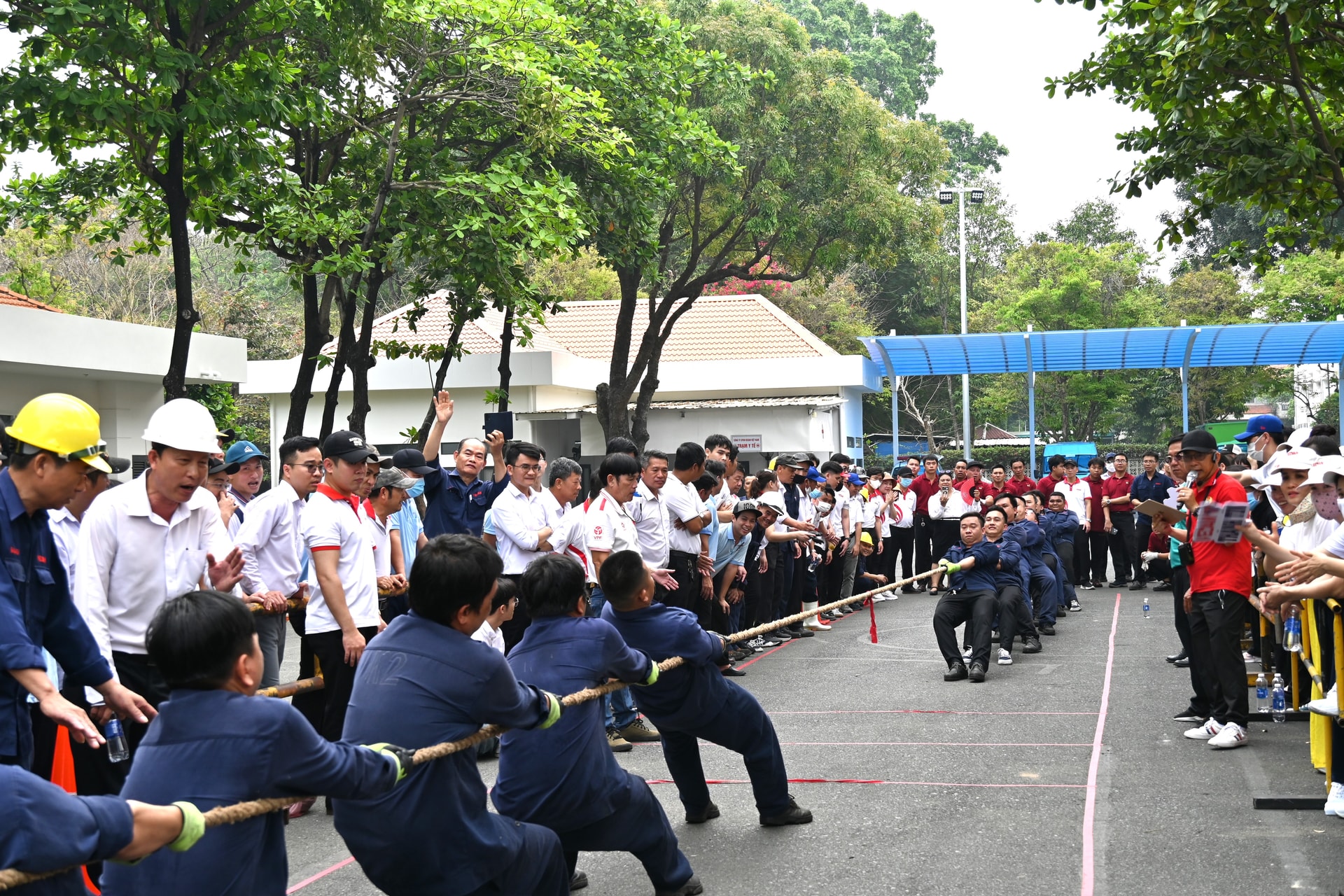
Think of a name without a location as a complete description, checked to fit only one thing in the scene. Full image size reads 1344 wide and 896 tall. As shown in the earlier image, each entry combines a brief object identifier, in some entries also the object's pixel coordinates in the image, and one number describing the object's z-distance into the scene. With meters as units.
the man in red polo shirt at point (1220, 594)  7.74
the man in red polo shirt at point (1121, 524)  18.91
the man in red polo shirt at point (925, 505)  19.42
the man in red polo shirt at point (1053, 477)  18.77
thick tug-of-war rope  2.73
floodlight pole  28.83
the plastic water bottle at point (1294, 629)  7.24
